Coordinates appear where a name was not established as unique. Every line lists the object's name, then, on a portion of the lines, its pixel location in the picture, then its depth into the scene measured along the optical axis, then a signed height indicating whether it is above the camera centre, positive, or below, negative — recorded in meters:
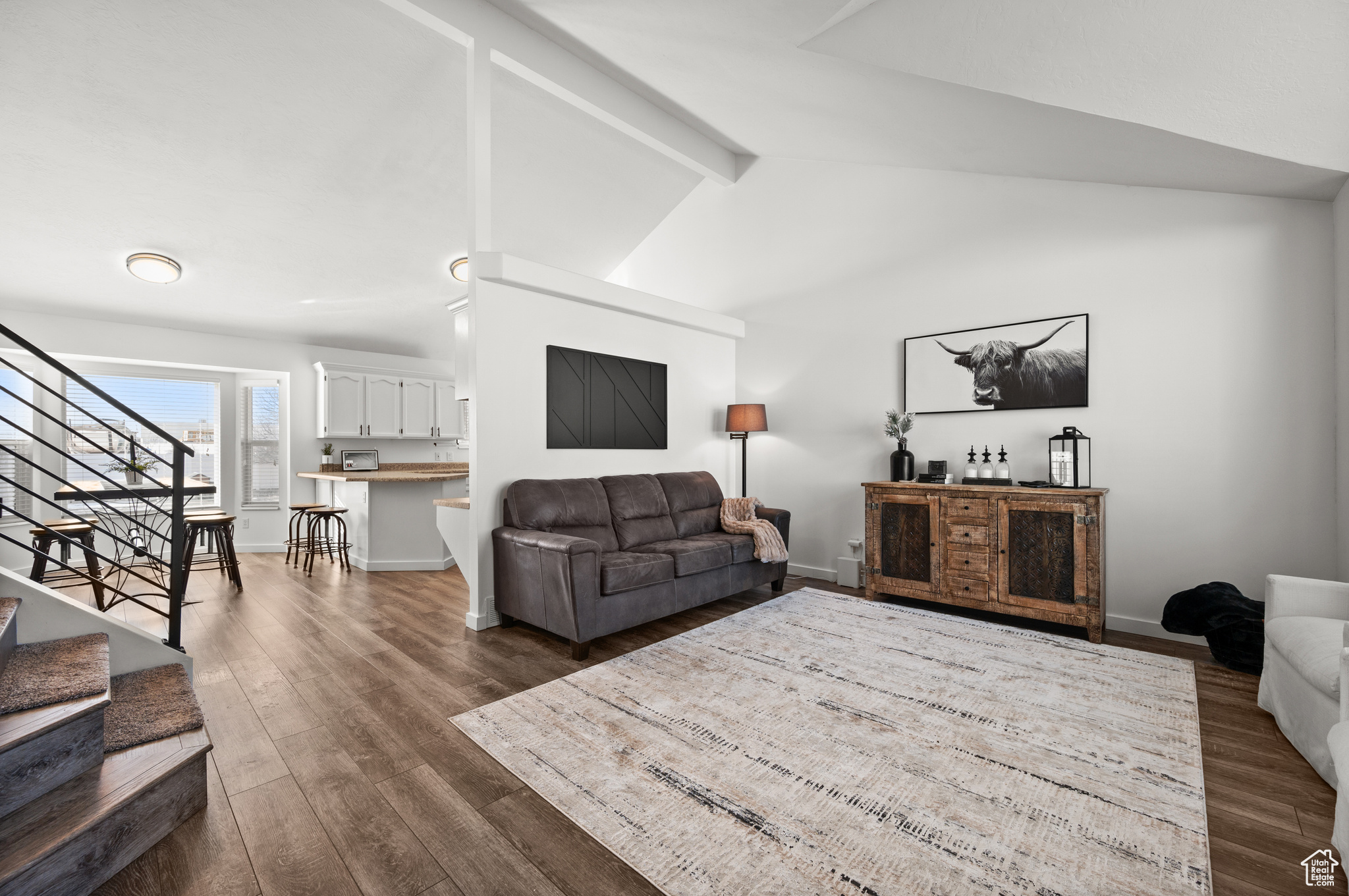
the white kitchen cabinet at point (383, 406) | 7.04 +0.58
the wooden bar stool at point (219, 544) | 4.57 -0.81
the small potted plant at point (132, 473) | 5.77 -0.22
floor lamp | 5.34 +0.27
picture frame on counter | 7.29 -0.13
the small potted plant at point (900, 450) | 4.53 -0.02
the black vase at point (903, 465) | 4.52 -0.14
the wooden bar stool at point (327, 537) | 5.86 -0.94
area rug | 1.64 -1.17
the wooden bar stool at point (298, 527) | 5.93 -0.89
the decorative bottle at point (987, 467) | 4.20 -0.15
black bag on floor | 2.99 -0.95
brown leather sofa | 3.29 -0.69
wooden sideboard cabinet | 3.53 -0.68
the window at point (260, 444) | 6.97 +0.09
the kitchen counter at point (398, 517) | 5.61 -0.67
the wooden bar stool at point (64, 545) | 3.97 -0.69
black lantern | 3.85 -0.09
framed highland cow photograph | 4.03 +0.59
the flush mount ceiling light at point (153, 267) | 4.91 +1.59
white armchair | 1.98 -0.79
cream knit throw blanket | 4.49 -0.63
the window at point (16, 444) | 5.52 +0.08
